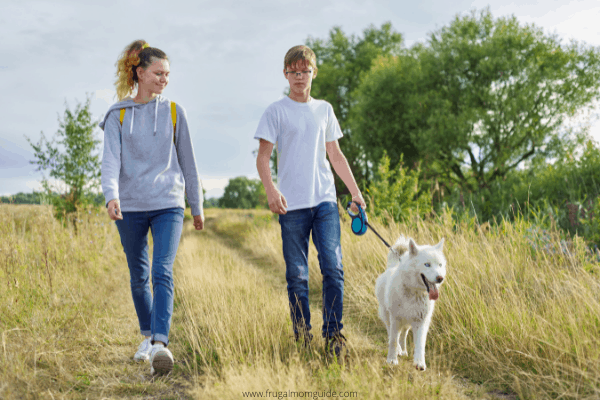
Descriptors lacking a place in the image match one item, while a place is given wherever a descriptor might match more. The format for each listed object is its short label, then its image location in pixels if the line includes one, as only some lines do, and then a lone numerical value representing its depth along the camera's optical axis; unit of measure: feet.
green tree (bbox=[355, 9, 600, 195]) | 59.11
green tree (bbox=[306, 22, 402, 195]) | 86.43
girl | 9.55
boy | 9.87
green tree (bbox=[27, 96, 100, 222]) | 36.83
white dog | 8.54
